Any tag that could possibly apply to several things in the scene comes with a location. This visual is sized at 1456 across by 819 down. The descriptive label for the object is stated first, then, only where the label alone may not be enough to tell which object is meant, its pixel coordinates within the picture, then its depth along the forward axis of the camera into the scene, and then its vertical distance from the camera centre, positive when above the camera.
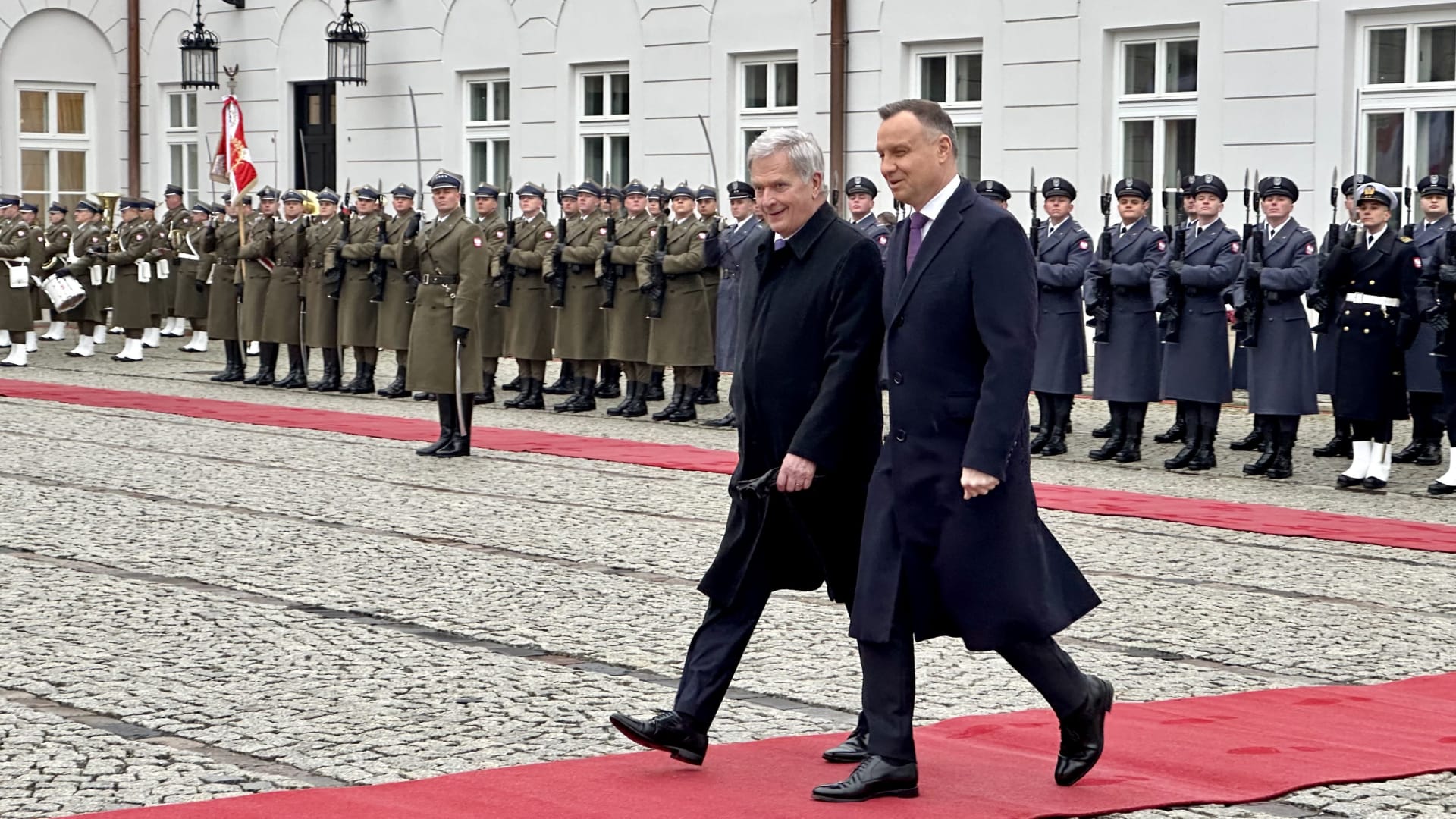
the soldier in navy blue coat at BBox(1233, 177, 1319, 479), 13.72 -0.14
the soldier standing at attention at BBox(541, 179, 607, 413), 18.48 -0.14
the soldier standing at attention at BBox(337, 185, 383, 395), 19.36 +0.06
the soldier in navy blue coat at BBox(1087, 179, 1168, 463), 14.69 -0.26
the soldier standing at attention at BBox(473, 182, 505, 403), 16.94 -0.04
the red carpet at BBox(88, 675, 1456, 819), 5.23 -1.21
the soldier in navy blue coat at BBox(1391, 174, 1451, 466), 13.38 -0.39
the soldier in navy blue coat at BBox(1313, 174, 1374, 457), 14.52 -0.38
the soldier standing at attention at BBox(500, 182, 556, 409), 18.75 -0.04
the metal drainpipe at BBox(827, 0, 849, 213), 22.20 +2.11
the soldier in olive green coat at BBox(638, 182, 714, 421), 17.66 -0.13
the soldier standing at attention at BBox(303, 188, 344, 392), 20.00 +0.00
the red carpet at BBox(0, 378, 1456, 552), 11.00 -1.04
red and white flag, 23.05 +1.54
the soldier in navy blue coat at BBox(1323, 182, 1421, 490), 13.18 -0.16
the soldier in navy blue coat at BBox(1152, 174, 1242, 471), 14.05 -0.18
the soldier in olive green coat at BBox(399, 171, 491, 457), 14.05 -0.13
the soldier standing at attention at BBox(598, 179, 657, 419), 18.06 -0.15
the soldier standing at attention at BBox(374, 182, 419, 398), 18.23 -0.05
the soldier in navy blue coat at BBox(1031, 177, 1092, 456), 15.20 -0.15
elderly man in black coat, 5.64 -0.32
